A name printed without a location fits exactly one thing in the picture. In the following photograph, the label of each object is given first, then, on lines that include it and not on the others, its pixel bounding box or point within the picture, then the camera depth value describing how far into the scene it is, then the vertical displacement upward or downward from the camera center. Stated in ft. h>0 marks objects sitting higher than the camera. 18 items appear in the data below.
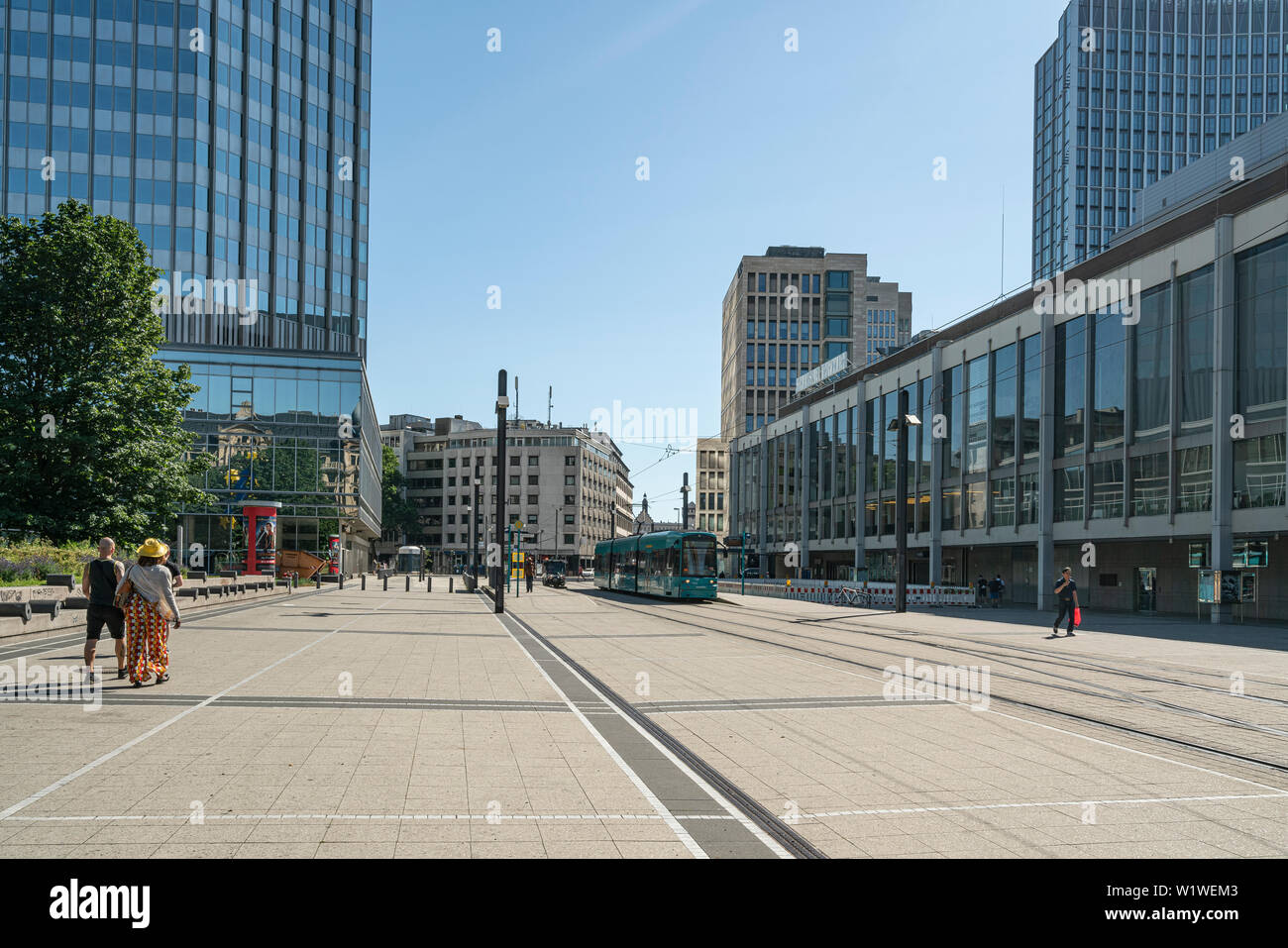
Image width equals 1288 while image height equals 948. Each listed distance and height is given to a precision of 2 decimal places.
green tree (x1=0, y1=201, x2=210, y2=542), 86.43 +9.80
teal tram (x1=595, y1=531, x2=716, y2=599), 134.41 -8.81
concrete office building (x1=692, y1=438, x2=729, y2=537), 491.72 +8.60
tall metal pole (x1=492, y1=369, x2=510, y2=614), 94.07 +3.66
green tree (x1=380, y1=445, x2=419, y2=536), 430.20 -0.94
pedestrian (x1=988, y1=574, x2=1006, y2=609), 156.37 -13.17
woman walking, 38.24 -4.53
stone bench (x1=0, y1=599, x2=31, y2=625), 56.90 -6.59
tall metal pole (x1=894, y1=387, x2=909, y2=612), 117.50 -3.33
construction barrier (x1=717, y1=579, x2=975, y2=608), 142.10 -13.03
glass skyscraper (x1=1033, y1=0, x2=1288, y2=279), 411.75 +176.50
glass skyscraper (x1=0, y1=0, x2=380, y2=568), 198.90 +64.02
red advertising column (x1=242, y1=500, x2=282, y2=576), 159.33 -6.55
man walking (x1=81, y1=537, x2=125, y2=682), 39.37 -3.77
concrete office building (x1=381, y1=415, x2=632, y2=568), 446.60 +8.80
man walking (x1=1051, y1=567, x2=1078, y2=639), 82.58 -7.21
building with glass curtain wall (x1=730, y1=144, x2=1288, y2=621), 105.70 +11.32
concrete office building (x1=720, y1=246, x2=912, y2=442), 402.11 +73.99
